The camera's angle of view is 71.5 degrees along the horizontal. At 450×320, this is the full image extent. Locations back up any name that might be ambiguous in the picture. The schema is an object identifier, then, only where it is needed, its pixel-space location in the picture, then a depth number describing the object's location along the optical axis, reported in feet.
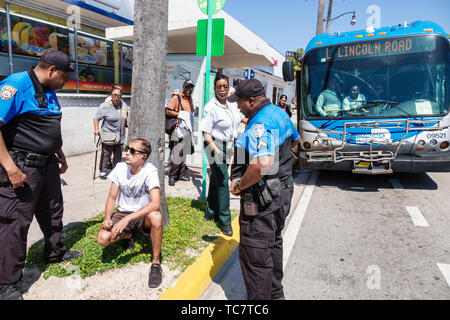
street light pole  72.73
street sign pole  14.49
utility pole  51.26
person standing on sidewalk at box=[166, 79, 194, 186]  19.40
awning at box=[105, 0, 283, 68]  23.30
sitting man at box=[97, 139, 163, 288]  9.14
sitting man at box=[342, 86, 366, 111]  19.83
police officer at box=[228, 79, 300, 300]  7.29
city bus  18.29
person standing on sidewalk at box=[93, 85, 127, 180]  19.16
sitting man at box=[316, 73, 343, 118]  20.36
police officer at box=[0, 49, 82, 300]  7.66
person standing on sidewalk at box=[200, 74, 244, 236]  12.55
